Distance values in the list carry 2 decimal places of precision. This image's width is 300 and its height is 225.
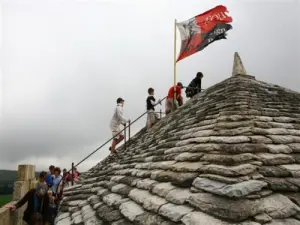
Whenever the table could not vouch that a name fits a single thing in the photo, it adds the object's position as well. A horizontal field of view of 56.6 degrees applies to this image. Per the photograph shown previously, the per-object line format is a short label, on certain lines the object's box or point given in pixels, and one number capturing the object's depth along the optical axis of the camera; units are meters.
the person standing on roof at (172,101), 8.60
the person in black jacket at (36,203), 5.39
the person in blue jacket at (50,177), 8.86
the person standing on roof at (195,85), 9.27
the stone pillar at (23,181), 7.79
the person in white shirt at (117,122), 8.38
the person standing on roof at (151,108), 8.72
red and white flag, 7.29
